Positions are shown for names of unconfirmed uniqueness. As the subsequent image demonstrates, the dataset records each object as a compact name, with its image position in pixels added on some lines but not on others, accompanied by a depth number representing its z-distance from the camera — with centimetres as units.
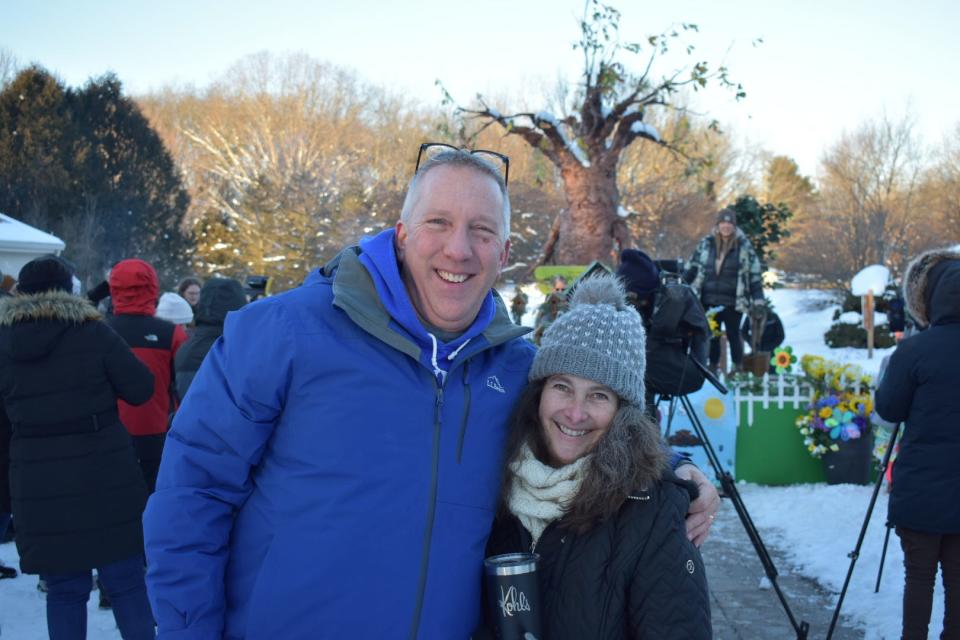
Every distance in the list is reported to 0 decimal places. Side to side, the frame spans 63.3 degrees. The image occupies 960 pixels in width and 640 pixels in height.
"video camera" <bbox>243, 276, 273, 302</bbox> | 844
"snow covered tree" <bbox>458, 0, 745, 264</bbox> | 995
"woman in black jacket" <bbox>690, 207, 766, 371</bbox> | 888
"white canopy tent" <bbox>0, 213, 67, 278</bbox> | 1074
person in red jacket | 473
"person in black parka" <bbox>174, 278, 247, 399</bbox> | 480
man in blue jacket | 181
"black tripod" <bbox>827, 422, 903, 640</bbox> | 399
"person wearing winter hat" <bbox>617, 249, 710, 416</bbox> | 457
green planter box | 762
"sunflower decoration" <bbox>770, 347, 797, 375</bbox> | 797
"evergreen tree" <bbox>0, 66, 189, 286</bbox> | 2286
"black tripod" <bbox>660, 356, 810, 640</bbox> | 412
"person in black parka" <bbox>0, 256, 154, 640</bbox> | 350
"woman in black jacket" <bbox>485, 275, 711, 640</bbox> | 193
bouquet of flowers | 726
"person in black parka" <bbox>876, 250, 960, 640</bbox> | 353
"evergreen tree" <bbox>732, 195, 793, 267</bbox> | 1634
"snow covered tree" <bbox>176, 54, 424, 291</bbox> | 2969
